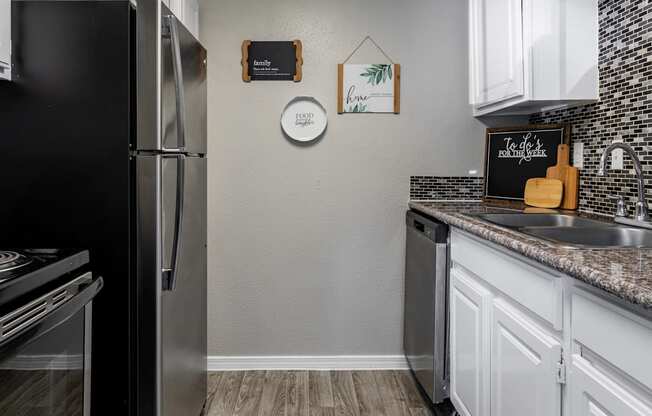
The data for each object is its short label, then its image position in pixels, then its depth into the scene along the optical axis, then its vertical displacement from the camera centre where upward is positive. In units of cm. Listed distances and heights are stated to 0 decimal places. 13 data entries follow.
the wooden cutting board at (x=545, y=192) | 235 -2
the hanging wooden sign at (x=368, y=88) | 283 +55
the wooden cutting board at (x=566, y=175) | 230 +6
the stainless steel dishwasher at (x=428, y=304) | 221 -55
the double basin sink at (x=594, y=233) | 166 -16
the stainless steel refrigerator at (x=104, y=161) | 159 +8
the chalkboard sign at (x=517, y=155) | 250 +17
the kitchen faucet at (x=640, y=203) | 169 -5
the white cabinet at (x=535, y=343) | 95 -39
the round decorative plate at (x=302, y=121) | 283 +36
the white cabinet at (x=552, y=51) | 209 +57
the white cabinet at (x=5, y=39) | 149 +44
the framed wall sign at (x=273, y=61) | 280 +69
